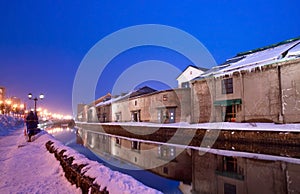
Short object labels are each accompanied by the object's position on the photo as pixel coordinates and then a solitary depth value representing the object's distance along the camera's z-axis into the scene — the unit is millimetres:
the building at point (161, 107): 22128
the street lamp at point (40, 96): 16303
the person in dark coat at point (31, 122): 12644
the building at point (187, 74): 28603
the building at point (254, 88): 13773
